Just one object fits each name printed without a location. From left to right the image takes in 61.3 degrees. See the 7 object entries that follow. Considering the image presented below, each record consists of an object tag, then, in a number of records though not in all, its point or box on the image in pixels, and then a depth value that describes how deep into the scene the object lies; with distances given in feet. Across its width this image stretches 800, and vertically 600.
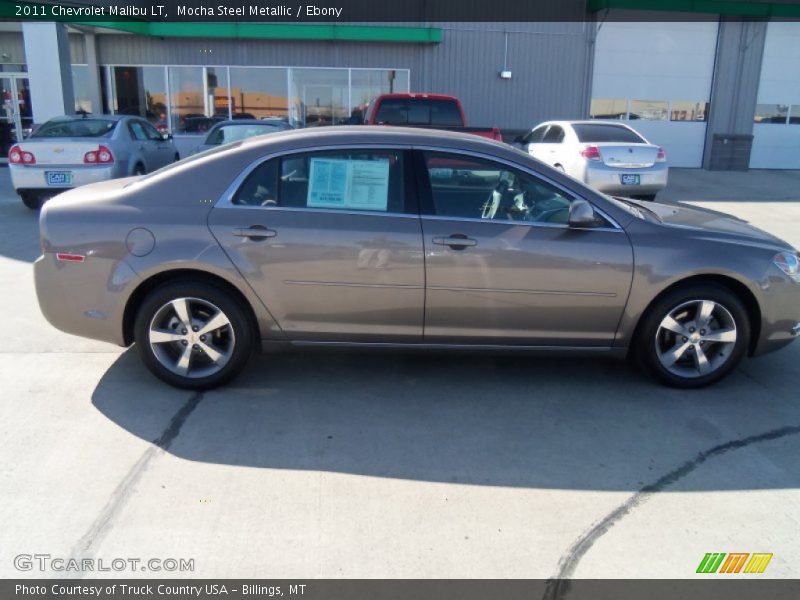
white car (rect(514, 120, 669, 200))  36.68
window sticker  13.52
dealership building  60.23
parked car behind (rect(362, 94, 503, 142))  36.32
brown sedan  13.21
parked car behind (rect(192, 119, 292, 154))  37.83
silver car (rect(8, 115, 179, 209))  32.53
